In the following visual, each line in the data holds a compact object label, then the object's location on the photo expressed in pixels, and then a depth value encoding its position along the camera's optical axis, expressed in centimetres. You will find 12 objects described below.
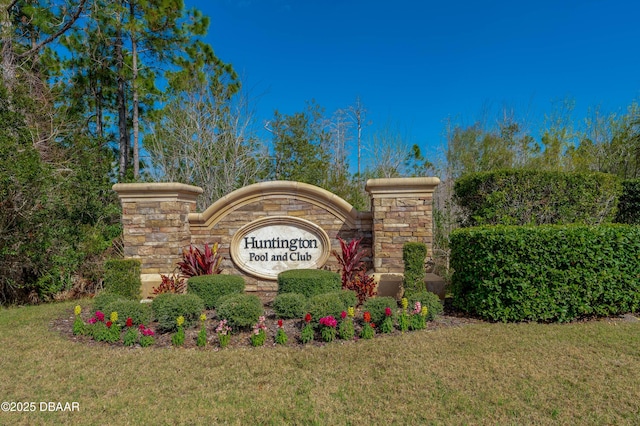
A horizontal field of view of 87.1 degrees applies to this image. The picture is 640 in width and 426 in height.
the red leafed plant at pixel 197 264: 632
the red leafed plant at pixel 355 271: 583
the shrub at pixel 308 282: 541
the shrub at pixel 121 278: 551
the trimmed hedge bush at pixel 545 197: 633
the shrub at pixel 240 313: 432
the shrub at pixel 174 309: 450
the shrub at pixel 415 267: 539
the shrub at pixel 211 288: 552
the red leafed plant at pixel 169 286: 609
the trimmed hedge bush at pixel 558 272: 467
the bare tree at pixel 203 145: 1178
